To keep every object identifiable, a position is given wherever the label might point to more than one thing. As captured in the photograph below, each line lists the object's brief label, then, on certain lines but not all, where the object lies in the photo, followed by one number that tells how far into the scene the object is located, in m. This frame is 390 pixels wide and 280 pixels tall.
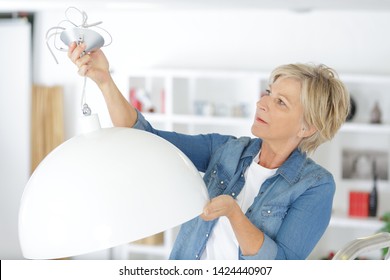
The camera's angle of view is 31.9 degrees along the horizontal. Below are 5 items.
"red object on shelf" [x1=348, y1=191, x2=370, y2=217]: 5.01
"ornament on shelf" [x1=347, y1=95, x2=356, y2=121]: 5.04
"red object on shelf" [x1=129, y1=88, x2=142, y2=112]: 5.43
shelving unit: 5.08
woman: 1.63
